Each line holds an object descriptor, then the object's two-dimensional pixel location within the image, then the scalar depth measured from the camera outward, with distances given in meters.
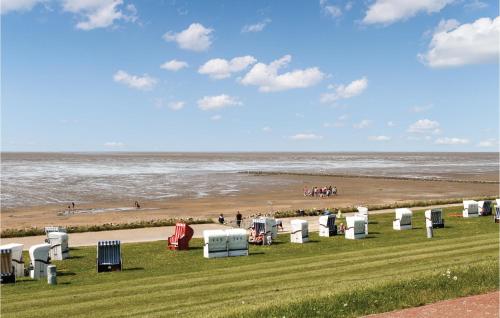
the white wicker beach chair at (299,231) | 30.59
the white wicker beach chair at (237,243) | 27.14
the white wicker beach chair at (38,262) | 22.88
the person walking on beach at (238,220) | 41.26
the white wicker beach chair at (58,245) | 26.98
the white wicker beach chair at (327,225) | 33.06
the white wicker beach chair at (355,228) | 31.58
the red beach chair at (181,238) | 29.19
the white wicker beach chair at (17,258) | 22.72
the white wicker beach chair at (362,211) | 38.25
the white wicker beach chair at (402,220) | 34.78
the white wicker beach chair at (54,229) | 31.26
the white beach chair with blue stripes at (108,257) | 24.17
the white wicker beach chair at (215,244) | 26.72
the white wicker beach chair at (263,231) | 30.86
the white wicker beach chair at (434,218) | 33.97
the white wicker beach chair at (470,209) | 39.75
